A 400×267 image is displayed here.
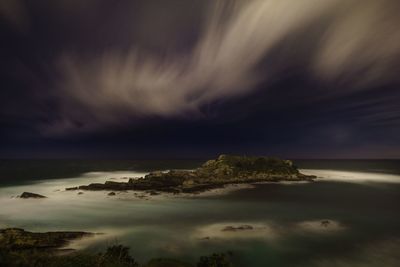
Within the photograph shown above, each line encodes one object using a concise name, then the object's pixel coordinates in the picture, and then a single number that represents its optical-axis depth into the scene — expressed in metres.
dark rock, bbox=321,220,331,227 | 24.62
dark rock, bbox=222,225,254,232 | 22.32
